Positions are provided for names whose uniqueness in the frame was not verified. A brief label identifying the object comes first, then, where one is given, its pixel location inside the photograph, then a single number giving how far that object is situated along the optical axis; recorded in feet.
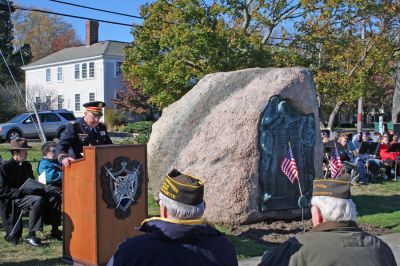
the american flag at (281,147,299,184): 29.76
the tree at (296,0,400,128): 68.90
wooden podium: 18.52
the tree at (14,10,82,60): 215.92
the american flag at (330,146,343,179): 40.20
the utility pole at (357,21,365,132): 95.55
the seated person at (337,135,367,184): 49.18
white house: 154.10
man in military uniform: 21.25
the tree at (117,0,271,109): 61.46
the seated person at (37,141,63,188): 25.84
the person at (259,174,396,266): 9.52
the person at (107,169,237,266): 8.80
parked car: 90.02
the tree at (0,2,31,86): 157.07
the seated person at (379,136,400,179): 55.77
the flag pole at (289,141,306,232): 28.02
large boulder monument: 28.96
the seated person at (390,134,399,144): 58.78
